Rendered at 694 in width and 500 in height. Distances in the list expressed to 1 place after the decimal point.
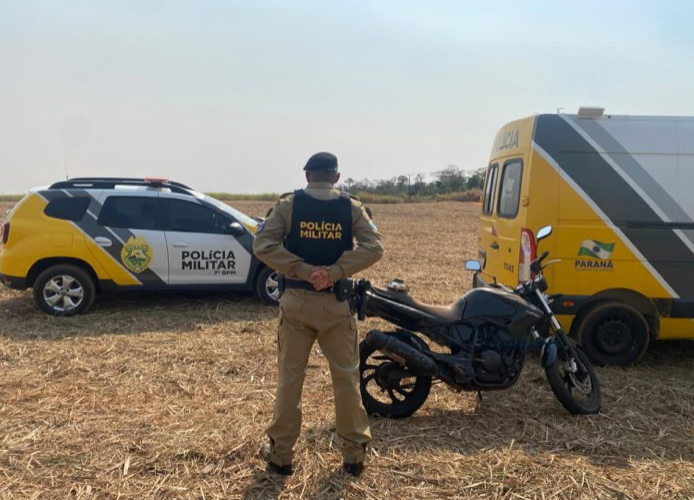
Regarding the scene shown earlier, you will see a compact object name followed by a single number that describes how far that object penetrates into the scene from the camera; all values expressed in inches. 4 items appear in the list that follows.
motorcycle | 172.9
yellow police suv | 292.5
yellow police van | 221.1
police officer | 139.1
